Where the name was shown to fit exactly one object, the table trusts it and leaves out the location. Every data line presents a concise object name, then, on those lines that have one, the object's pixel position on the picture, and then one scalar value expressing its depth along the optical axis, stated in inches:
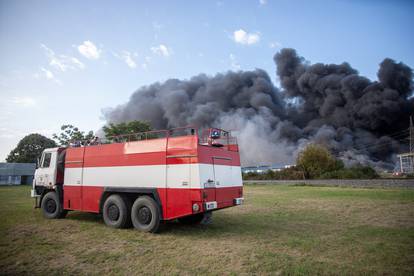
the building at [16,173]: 1966.0
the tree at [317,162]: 1599.4
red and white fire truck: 289.9
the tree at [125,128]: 1799.5
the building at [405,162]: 2062.0
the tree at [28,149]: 2792.8
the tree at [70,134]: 1941.4
